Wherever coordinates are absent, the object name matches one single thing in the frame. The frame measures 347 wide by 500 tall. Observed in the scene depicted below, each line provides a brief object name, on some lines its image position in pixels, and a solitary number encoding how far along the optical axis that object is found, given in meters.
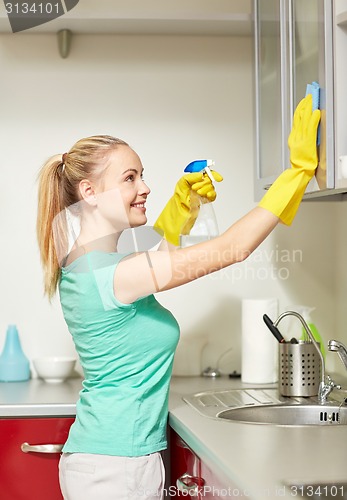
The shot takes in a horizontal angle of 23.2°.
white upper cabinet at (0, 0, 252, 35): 2.45
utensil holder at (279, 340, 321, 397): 2.25
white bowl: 2.53
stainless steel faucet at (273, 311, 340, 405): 2.16
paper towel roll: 2.51
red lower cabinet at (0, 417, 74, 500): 2.17
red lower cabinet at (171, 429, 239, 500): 1.55
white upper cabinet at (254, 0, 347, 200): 1.80
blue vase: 2.60
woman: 1.80
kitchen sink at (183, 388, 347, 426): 2.06
